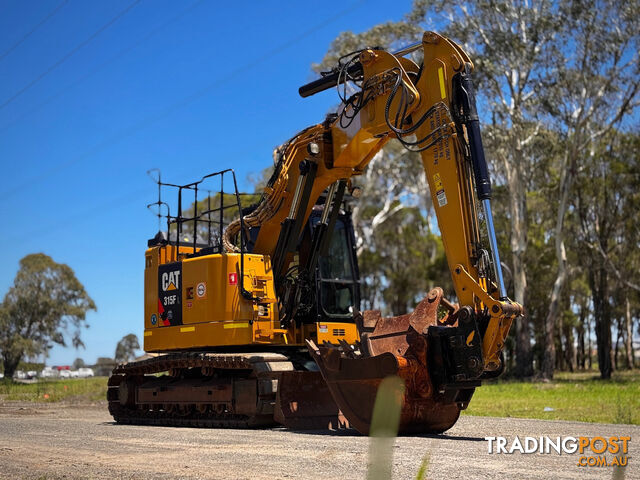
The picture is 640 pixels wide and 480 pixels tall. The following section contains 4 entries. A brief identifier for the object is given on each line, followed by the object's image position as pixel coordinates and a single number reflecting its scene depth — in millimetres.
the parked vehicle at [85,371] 73950
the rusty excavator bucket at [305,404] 11547
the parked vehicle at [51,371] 77069
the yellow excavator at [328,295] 9383
